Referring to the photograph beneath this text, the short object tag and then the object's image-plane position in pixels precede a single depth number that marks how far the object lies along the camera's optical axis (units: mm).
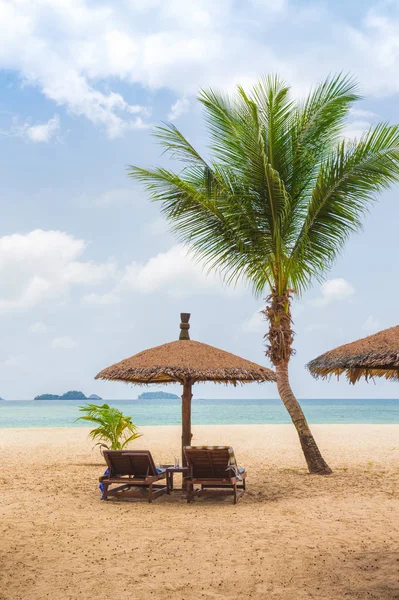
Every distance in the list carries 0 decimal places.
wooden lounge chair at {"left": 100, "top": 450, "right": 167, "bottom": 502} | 8102
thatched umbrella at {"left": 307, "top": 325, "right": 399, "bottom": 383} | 8203
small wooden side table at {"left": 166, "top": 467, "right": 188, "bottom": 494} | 8477
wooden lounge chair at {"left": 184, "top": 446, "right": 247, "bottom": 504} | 7754
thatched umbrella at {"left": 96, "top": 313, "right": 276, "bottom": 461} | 8648
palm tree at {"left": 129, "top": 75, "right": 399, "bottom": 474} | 10883
